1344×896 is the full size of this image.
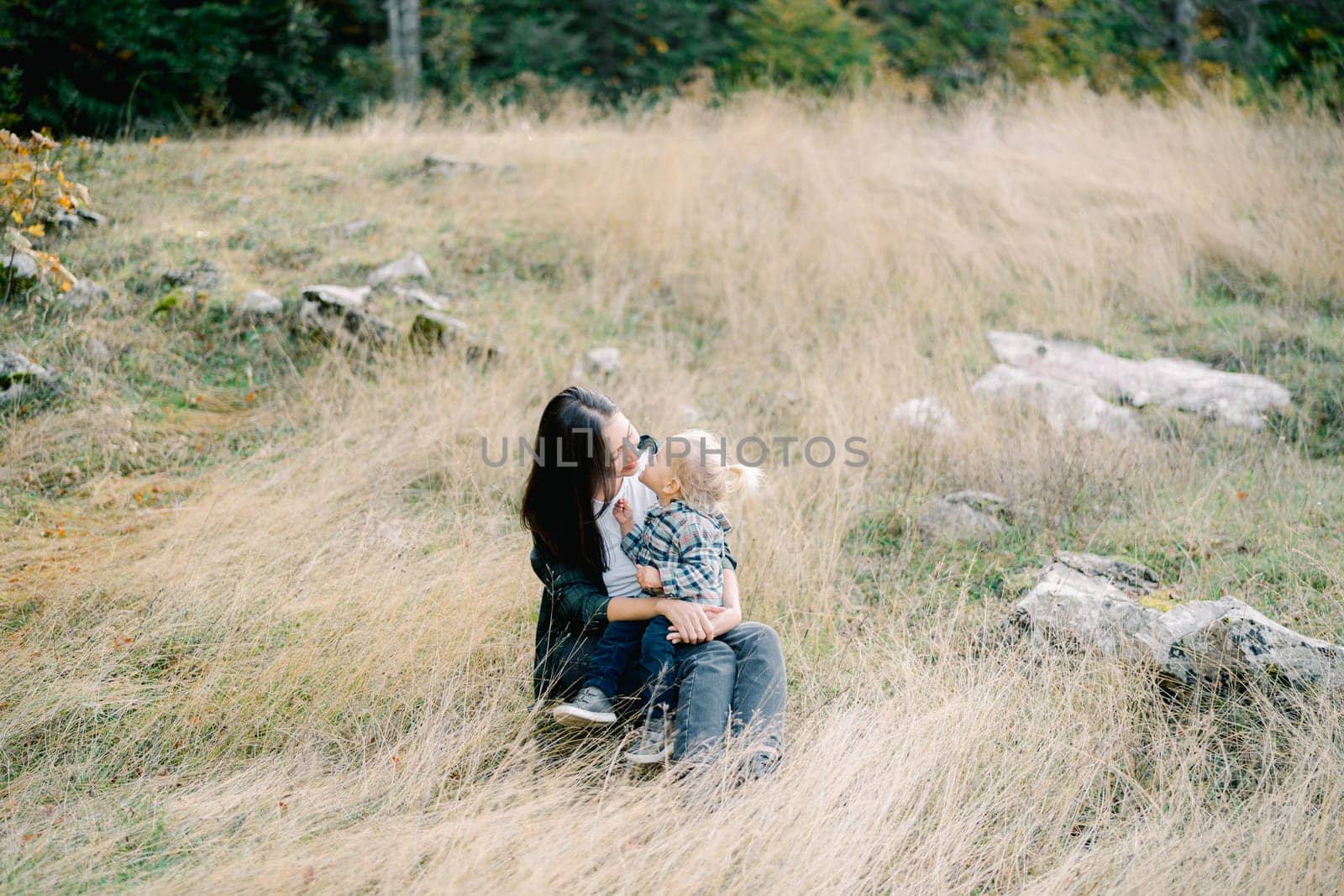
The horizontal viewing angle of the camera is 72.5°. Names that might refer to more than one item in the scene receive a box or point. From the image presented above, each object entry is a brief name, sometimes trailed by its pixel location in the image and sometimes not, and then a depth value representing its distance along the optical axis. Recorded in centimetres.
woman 263
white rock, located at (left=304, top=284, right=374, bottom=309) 583
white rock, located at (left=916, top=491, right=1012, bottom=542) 415
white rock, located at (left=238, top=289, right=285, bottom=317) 600
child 272
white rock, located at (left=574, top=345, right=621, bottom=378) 575
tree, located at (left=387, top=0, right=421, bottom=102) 1298
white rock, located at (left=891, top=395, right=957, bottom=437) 499
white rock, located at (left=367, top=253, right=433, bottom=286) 665
